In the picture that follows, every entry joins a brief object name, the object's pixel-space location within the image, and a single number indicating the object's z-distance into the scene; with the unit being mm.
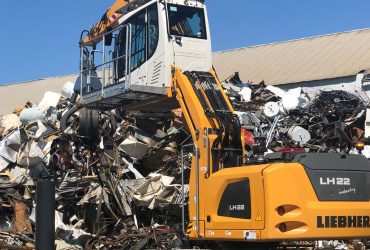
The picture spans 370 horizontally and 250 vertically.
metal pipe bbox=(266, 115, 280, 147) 14586
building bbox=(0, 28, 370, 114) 25312
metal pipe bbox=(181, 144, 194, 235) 9145
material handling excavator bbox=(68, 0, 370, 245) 7559
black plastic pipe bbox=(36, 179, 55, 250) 7516
